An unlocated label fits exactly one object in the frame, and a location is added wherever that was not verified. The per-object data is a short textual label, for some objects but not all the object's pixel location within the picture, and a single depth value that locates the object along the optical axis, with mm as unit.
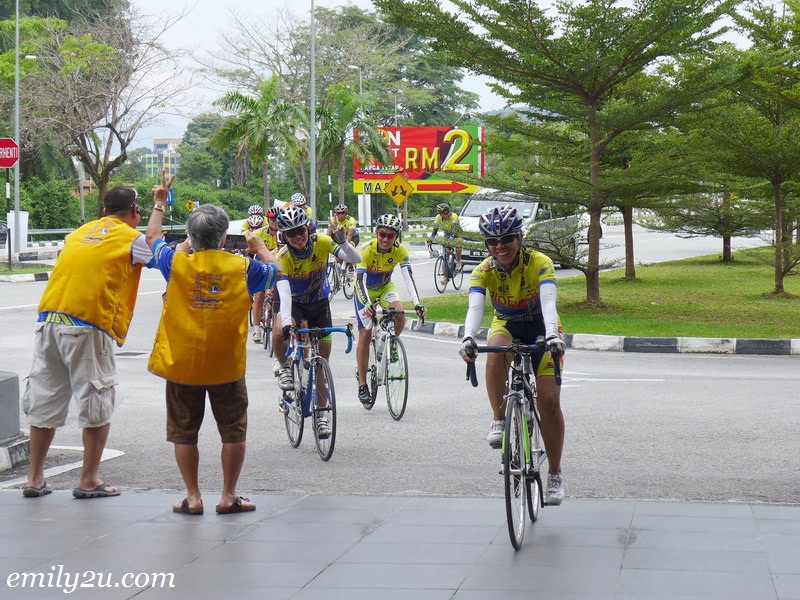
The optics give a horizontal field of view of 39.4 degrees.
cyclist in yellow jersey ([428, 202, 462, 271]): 19453
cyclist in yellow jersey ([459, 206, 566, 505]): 6375
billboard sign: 54469
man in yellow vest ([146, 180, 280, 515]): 6336
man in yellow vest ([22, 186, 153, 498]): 6824
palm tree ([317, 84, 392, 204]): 46188
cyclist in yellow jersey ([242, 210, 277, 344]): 19030
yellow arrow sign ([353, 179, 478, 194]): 53694
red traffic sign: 27062
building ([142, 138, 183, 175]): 79738
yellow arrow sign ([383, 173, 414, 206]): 28734
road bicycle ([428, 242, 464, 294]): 24672
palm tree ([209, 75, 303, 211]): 42594
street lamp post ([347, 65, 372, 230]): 55406
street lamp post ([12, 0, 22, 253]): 35406
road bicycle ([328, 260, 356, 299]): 22688
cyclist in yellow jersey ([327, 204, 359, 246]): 18850
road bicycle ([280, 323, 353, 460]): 8406
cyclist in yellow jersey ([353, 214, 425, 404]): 10633
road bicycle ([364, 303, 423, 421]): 10234
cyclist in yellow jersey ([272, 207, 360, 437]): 8773
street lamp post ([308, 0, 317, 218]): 41088
